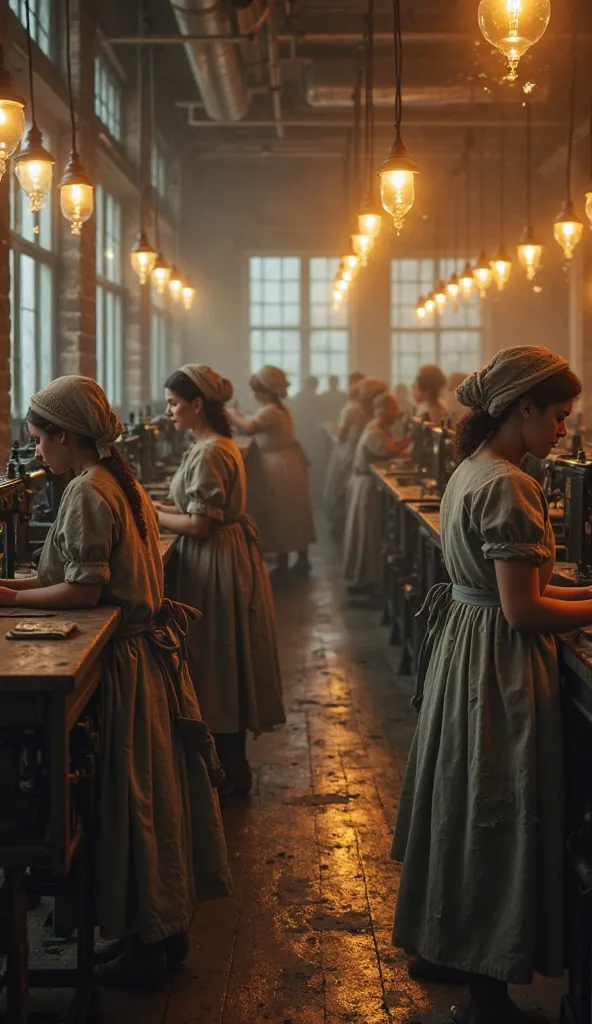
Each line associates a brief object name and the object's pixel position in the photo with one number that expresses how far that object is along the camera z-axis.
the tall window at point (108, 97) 9.52
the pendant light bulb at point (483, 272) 9.54
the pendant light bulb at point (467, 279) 10.74
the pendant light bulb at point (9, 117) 3.61
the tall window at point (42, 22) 6.97
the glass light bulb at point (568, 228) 6.88
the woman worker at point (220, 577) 4.40
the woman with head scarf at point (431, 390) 9.57
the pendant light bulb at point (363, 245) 7.18
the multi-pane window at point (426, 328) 16.97
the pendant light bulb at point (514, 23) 3.37
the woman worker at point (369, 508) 8.64
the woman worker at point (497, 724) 2.59
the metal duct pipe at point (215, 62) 7.47
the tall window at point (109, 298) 9.80
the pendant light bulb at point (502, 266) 8.61
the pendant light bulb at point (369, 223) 6.89
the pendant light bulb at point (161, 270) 8.84
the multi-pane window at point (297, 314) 17.06
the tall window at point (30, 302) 6.85
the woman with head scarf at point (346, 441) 9.92
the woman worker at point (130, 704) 2.78
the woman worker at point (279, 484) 9.09
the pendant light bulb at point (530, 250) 7.69
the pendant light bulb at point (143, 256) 7.65
